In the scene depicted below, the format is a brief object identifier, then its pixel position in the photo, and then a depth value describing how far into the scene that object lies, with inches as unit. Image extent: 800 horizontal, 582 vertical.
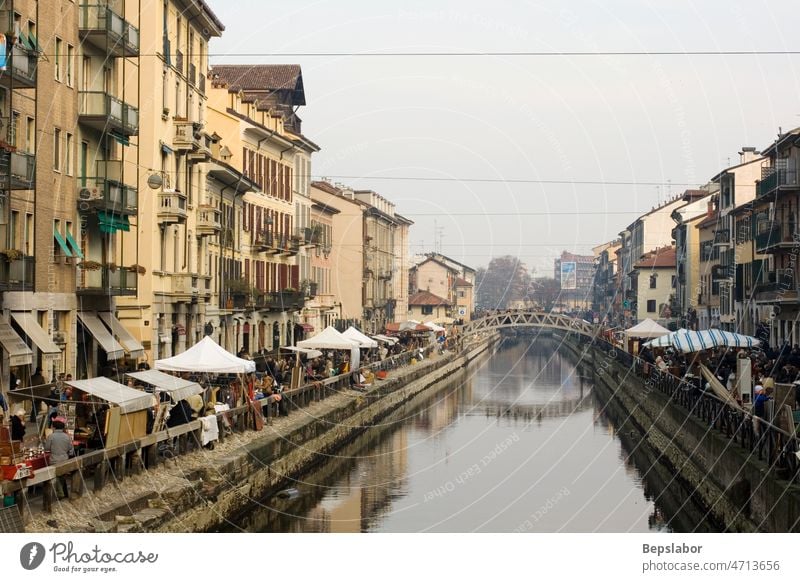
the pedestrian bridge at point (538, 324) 4643.0
